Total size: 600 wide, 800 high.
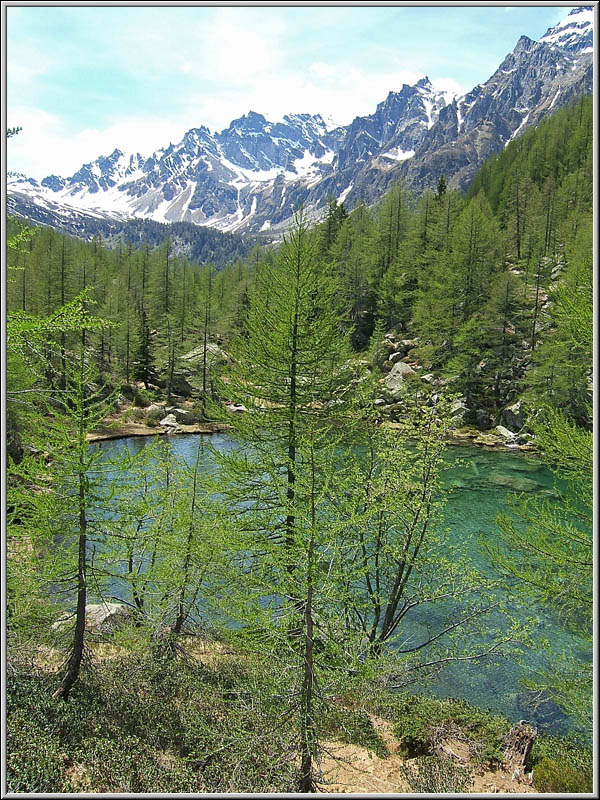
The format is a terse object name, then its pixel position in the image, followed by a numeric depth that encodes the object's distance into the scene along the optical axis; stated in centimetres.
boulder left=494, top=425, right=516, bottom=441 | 3028
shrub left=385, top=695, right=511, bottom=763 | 783
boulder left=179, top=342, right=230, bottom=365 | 4144
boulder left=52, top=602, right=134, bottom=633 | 928
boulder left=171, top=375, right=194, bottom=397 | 4469
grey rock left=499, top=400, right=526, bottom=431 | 3133
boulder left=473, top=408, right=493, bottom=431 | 3375
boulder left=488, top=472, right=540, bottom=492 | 2197
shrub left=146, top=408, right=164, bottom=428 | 3645
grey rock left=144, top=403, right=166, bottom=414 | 3769
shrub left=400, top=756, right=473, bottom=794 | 644
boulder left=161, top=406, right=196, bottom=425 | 3831
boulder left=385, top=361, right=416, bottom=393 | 3653
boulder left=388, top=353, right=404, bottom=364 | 4188
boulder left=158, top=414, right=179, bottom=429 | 3641
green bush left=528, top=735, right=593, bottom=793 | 645
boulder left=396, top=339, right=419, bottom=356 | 4303
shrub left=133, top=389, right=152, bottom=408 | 4008
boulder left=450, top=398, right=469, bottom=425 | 3308
